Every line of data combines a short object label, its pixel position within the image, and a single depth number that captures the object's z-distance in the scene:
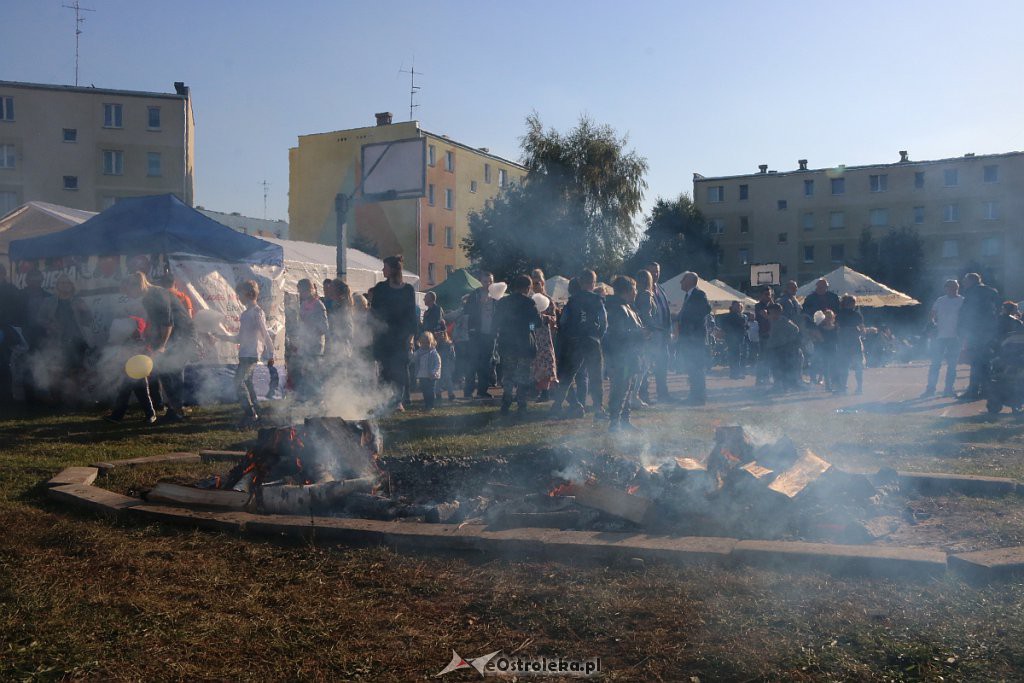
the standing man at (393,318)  9.30
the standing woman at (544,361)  10.00
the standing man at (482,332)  12.24
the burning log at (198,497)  5.25
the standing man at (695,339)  11.45
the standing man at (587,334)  9.31
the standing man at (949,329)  12.27
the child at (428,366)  11.09
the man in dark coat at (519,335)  9.80
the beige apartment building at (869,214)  53.38
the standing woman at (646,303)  10.84
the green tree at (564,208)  38.78
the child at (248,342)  9.52
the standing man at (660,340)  11.09
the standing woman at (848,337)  13.35
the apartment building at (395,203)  48.84
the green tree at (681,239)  52.88
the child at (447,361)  13.04
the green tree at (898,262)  51.00
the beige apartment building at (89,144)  46.12
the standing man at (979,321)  11.41
